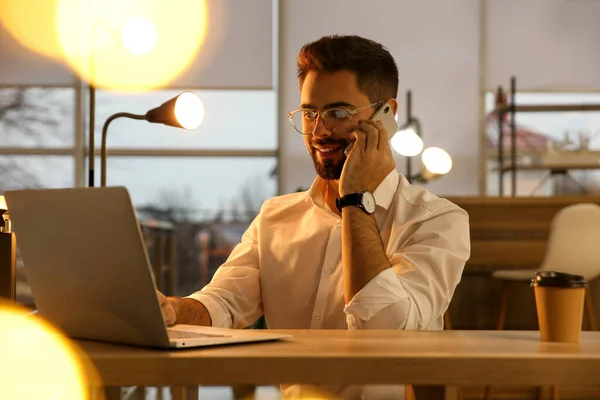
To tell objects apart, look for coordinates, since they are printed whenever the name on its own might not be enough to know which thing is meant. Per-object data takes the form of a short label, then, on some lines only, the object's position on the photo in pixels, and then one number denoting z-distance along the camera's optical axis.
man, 2.94
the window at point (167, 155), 10.34
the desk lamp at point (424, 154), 5.69
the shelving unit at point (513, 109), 8.23
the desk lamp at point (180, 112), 3.27
